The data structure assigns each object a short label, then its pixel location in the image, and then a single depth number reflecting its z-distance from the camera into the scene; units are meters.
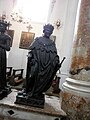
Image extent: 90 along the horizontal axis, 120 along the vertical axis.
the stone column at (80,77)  2.01
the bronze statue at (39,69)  2.06
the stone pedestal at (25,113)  1.96
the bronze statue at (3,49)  2.20
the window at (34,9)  5.61
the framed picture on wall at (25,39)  5.37
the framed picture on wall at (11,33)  5.40
